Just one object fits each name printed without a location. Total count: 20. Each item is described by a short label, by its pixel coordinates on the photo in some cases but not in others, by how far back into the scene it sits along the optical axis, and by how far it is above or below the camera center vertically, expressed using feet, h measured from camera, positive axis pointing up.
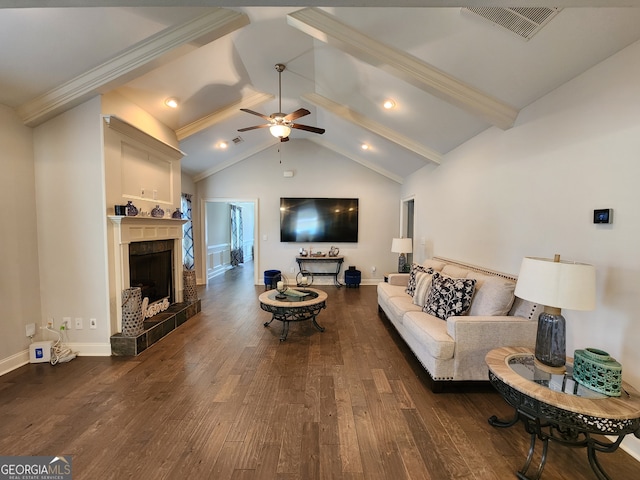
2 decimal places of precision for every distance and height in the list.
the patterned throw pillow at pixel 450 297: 9.14 -2.32
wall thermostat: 5.98 +0.29
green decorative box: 4.74 -2.52
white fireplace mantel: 10.11 -0.36
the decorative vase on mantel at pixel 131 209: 10.33 +0.68
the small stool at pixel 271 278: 20.31 -3.65
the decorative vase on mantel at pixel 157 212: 12.35 +0.70
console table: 22.00 -3.13
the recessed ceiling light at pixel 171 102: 12.03 +5.50
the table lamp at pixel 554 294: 5.20 -1.26
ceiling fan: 10.95 +4.38
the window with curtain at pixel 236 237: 31.99 -1.12
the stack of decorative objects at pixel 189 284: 14.74 -3.00
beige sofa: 7.61 -2.89
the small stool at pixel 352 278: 21.25 -3.82
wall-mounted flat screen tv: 21.98 +0.70
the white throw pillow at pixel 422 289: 10.73 -2.41
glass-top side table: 4.42 -2.95
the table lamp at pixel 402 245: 17.56 -1.10
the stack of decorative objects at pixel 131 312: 10.18 -3.11
